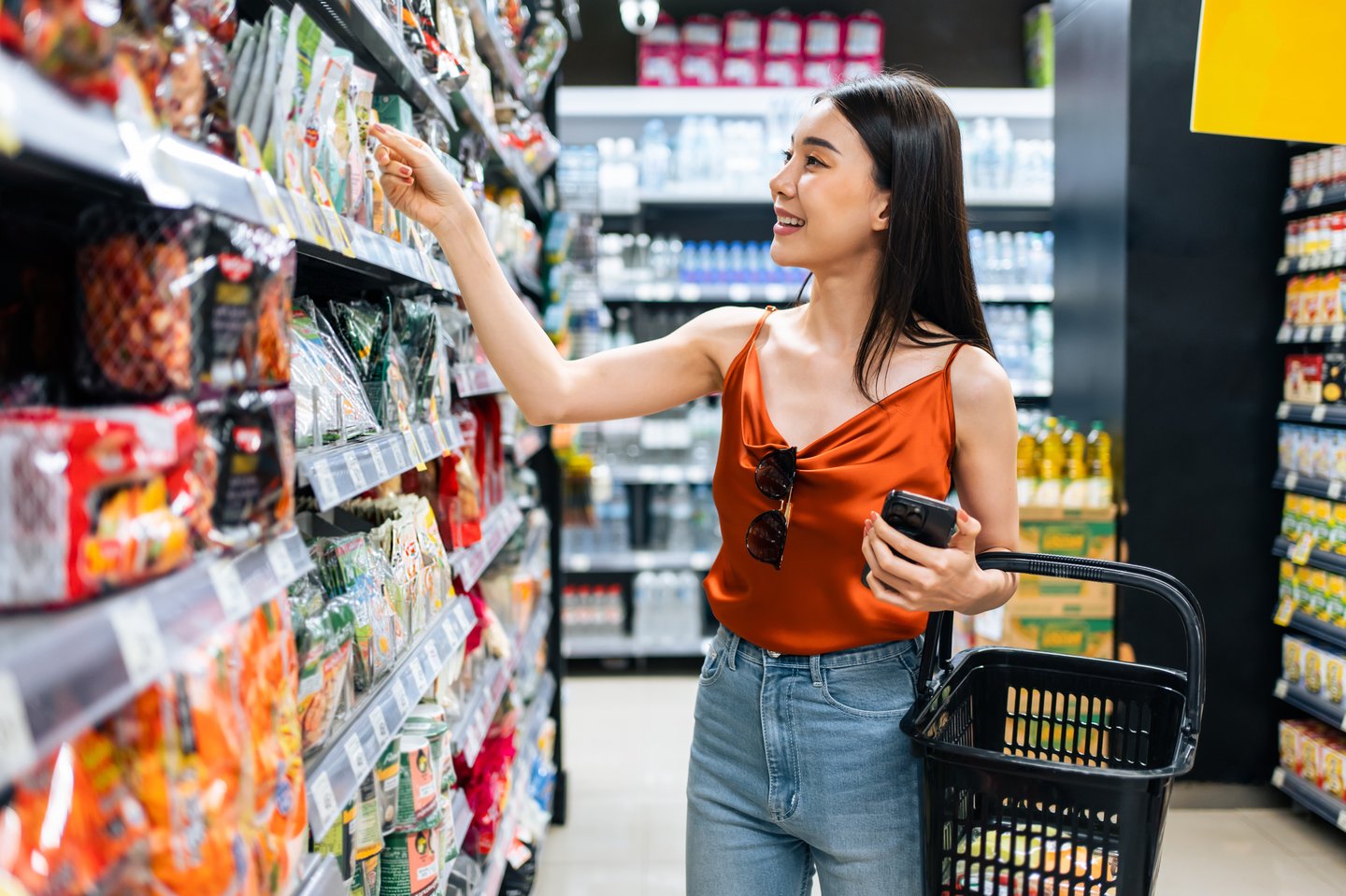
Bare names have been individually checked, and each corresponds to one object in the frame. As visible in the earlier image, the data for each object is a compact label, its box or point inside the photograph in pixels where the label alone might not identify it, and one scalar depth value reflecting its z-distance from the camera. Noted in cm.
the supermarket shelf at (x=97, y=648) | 54
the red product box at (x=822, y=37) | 557
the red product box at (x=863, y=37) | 559
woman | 139
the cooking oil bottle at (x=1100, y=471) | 368
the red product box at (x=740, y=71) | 555
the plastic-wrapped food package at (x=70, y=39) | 59
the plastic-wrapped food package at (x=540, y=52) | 307
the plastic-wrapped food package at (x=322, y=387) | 123
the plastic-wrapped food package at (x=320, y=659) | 116
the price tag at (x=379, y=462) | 133
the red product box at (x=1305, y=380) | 351
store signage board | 193
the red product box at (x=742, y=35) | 551
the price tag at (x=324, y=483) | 110
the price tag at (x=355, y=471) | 123
